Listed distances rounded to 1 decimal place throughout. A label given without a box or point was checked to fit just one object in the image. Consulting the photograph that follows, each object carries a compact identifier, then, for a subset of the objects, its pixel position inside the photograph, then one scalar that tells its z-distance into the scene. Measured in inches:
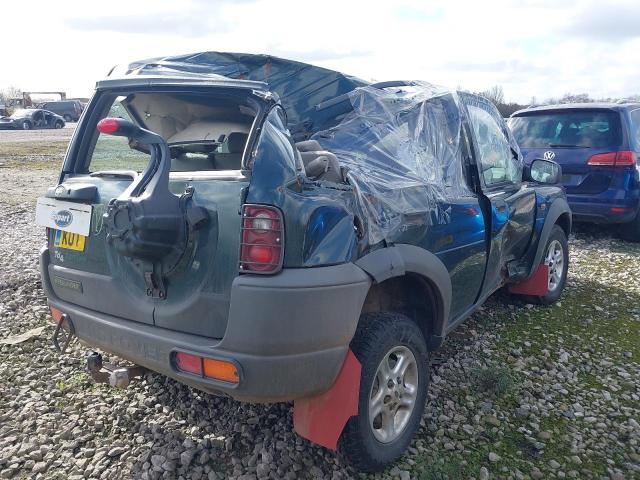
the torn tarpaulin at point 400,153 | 104.2
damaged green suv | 84.4
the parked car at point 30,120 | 1390.0
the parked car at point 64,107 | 1798.7
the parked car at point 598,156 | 267.0
